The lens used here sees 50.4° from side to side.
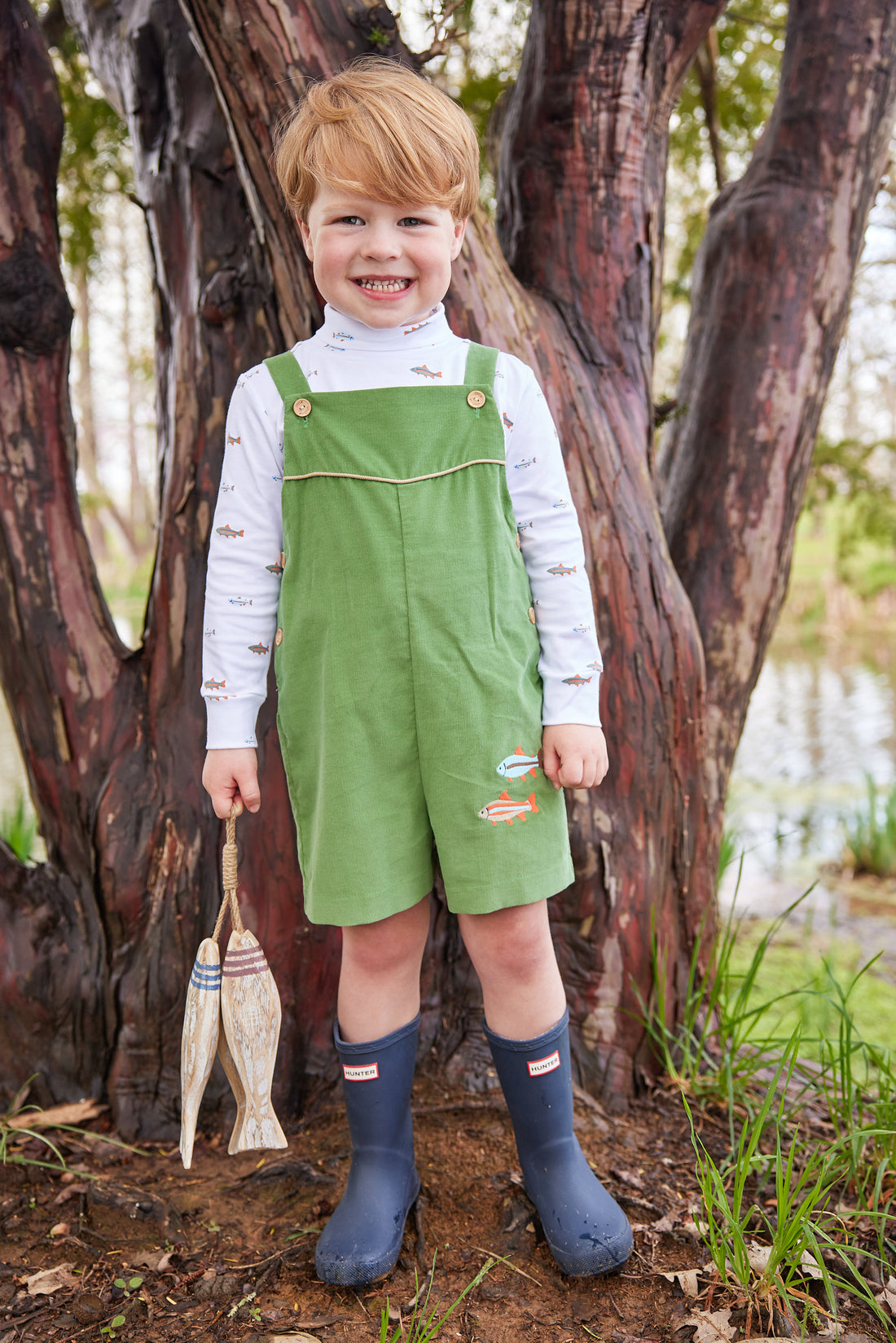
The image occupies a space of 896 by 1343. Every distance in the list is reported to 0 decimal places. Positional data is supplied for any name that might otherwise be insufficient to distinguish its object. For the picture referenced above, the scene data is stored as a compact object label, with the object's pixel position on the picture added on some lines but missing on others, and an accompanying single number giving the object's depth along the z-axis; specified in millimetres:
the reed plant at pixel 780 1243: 1354
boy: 1413
